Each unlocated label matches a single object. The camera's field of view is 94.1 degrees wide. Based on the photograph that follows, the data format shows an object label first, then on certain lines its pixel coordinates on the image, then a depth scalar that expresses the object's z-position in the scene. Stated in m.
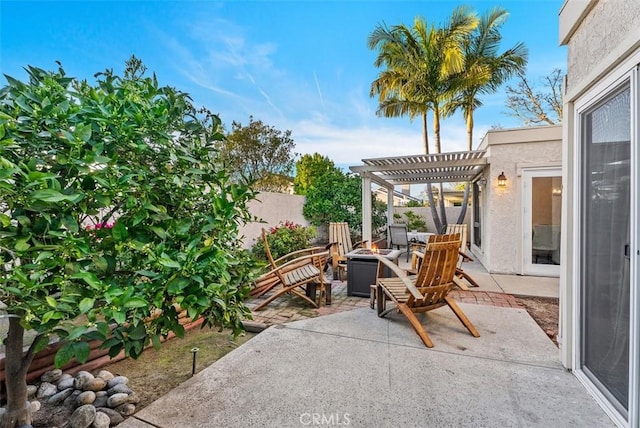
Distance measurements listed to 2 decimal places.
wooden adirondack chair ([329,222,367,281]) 6.28
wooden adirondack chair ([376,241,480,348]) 3.07
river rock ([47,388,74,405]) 2.09
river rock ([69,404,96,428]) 1.81
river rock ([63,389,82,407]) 2.08
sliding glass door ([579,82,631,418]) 1.87
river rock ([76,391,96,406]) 2.06
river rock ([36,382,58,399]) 2.14
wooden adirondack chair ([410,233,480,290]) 3.47
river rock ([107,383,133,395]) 2.16
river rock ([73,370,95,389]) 2.19
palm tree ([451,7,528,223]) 10.72
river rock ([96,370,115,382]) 2.31
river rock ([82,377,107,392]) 2.18
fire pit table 4.79
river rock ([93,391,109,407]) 2.07
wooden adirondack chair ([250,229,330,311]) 4.20
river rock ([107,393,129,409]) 2.05
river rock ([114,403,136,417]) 2.02
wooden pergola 6.88
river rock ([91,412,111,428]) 1.84
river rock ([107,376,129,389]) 2.24
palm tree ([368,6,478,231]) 10.53
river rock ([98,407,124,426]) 1.93
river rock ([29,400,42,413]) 1.97
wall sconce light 6.23
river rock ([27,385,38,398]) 2.13
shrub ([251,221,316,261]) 6.73
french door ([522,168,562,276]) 5.88
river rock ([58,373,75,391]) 2.20
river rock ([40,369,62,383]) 2.27
